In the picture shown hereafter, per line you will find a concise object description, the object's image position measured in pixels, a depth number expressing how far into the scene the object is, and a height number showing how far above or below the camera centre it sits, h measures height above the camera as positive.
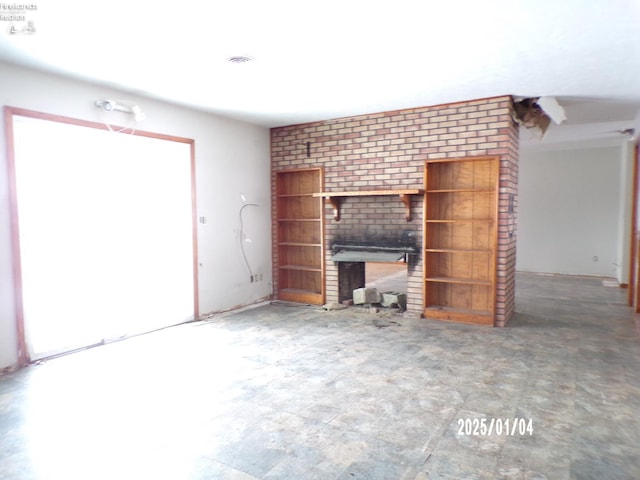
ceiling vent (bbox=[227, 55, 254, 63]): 3.36 +1.27
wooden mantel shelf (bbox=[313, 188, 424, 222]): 5.09 +0.25
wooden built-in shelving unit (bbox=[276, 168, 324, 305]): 6.11 -0.32
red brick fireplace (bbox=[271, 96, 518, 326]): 4.76 +0.75
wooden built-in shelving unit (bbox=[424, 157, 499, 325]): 4.89 -0.31
